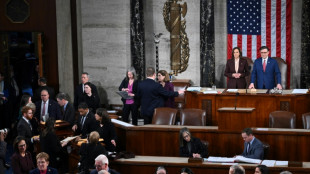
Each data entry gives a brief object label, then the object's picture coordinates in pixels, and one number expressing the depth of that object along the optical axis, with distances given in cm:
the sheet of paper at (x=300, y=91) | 2222
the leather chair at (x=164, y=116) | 2130
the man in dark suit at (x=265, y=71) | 2384
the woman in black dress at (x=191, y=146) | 1812
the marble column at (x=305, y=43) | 2709
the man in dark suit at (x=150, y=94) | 2211
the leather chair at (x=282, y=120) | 1975
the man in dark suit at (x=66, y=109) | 2216
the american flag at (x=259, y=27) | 2811
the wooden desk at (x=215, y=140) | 1880
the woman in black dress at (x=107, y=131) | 1917
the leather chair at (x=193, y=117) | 2077
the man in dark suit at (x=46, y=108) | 2208
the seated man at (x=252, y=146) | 1759
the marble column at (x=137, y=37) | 2852
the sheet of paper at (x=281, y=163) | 1662
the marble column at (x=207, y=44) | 2830
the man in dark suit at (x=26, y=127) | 1966
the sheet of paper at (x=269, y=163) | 1658
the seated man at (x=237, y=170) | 1465
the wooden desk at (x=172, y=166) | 1642
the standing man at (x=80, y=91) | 2431
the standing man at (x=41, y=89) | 2372
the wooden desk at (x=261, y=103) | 2203
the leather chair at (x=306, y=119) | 1964
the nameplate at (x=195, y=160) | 1712
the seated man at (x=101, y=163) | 1566
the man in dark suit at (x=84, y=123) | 1987
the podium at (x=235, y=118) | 1936
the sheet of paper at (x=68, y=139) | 1989
